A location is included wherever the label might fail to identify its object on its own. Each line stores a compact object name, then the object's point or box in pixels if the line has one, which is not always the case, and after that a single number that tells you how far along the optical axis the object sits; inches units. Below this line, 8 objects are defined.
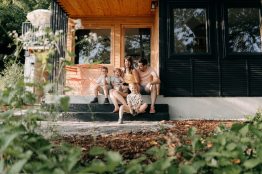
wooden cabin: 285.9
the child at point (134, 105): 253.4
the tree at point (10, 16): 836.0
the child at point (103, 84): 282.4
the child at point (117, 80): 281.7
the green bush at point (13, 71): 536.7
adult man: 266.7
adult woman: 258.2
